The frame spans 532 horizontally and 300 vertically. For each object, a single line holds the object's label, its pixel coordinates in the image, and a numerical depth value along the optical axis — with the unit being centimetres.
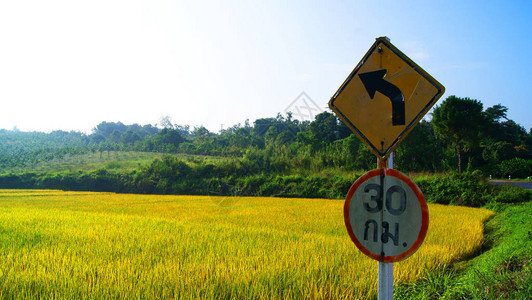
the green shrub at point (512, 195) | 1136
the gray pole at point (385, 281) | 194
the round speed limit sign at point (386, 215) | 186
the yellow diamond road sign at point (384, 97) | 195
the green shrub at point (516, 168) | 2306
